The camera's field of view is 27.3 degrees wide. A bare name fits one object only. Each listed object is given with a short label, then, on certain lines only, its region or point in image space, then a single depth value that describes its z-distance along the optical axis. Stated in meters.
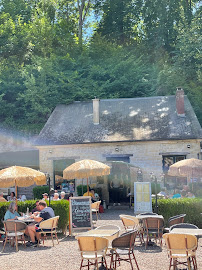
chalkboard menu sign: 12.92
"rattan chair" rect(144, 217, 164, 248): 11.01
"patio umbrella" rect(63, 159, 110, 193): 13.84
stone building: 22.38
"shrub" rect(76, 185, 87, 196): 21.00
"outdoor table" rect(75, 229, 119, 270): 8.81
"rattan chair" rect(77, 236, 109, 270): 7.91
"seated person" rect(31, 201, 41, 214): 12.89
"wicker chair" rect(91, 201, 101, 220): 15.72
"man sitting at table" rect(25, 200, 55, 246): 11.67
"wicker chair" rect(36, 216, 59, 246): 11.53
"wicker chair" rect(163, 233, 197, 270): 7.77
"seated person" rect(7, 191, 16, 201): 17.93
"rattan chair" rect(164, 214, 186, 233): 10.96
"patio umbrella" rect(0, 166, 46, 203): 12.52
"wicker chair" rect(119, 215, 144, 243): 11.38
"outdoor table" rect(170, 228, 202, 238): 8.58
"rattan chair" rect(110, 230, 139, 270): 8.36
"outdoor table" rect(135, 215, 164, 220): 11.35
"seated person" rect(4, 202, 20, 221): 12.16
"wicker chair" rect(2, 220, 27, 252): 11.24
